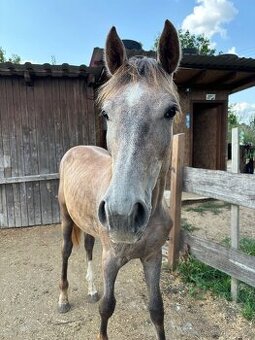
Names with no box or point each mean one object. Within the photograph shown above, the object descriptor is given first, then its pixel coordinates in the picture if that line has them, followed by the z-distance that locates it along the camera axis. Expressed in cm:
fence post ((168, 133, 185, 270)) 322
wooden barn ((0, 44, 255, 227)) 499
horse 111
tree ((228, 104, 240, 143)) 2097
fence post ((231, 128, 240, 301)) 262
